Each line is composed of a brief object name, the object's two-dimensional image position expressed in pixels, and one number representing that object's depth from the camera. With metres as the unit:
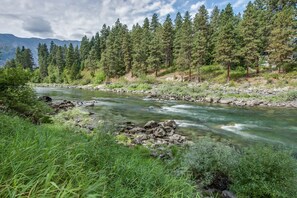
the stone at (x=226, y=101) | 24.95
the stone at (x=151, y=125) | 13.39
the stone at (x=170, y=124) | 13.66
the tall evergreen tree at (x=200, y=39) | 41.22
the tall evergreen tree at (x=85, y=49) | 79.19
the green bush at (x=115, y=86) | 45.03
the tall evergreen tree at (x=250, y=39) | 35.41
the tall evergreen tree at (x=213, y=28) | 45.34
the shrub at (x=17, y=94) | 8.70
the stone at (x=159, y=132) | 11.80
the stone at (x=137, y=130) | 12.25
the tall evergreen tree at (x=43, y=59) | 79.39
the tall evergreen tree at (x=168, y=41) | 52.11
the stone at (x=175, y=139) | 10.78
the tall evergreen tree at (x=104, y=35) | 75.00
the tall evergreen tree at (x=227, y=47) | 36.65
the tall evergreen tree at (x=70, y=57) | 70.09
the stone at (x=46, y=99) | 22.05
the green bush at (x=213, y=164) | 5.93
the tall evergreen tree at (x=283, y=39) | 33.03
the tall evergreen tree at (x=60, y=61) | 73.94
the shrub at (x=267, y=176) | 5.00
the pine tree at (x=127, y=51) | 56.47
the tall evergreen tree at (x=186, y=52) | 43.66
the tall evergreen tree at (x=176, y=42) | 47.63
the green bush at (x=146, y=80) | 45.05
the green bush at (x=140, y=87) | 39.65
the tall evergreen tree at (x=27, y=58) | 78.00
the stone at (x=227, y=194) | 5.39
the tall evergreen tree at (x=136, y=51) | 51.78
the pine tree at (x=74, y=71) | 63.56
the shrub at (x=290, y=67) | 33.55
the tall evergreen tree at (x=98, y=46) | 71.95
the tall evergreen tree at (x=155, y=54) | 49.63
